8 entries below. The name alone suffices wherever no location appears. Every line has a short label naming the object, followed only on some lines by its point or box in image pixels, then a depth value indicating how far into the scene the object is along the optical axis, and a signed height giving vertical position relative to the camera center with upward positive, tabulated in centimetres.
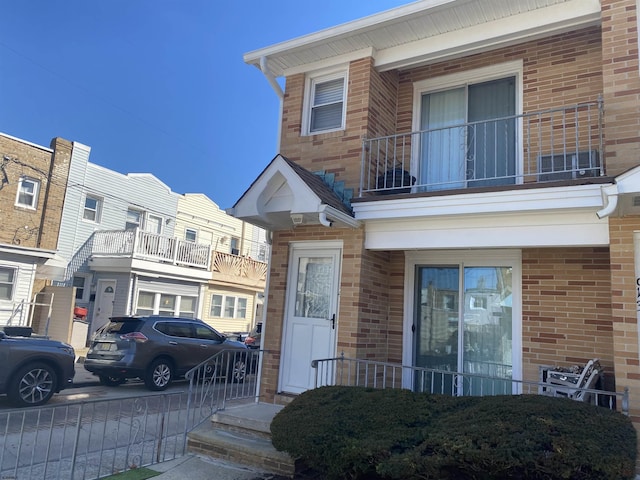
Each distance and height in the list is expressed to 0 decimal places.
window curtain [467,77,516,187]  707 +285
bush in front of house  348 -88
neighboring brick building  1638 +295
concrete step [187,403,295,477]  520 -148
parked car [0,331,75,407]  820 -122
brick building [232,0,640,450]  577 +162
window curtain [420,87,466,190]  744 +283
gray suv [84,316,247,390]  1063 -100
